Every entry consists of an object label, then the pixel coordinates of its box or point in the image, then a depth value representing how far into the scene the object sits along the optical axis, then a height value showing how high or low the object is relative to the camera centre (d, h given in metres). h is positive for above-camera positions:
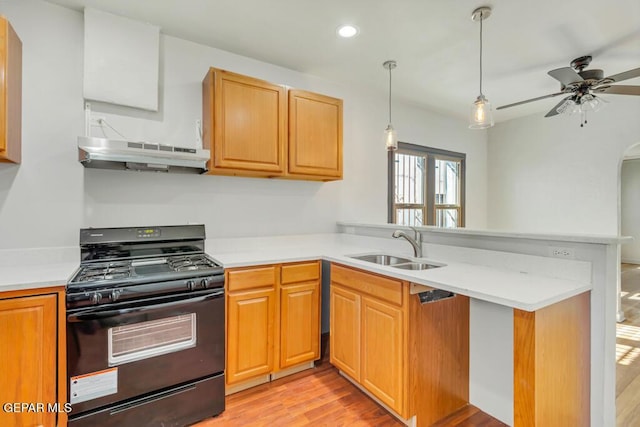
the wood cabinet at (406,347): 1.74 -0.82
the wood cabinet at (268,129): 2.30 +0.70
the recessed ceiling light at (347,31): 2.29 +1.40
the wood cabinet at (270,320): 2.07 -0.78
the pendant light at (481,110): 2.07 +0.71
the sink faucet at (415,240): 2.28 -0.20
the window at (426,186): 3.96 +0.40
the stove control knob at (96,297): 1.58 -0.44
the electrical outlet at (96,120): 2.14 +0.65
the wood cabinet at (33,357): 1.46 -0.71
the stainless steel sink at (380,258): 2.54 -0.38
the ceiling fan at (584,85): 2.42 +1.12
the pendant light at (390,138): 2.65 +0.66
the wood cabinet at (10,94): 1.70 +0.69
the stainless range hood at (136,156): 1.87 +0.37
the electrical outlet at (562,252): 1.61 -0.20
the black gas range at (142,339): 1.58 -0.72
